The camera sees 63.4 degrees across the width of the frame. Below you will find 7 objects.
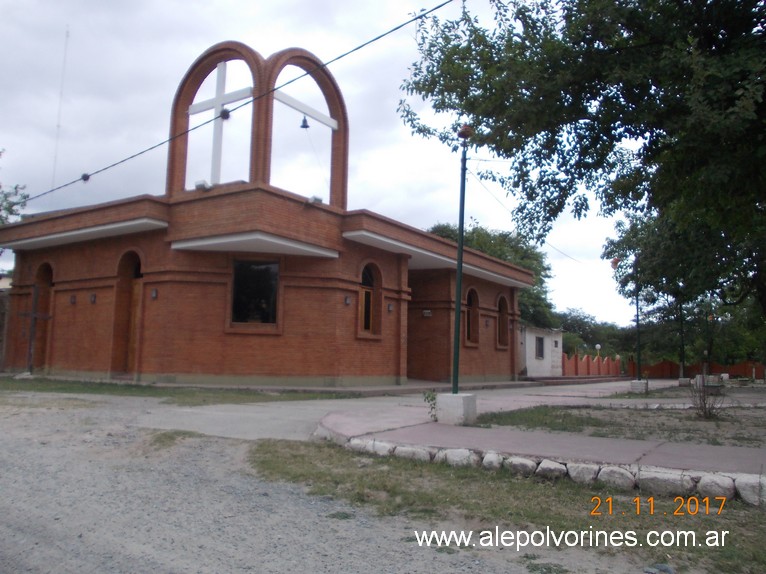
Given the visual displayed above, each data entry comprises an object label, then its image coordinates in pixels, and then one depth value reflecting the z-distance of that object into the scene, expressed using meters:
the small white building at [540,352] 32.69
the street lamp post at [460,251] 9.86
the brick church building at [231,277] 16.88
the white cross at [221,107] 17.42
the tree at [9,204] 30.39
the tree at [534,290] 42.84
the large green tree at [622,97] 7.32
